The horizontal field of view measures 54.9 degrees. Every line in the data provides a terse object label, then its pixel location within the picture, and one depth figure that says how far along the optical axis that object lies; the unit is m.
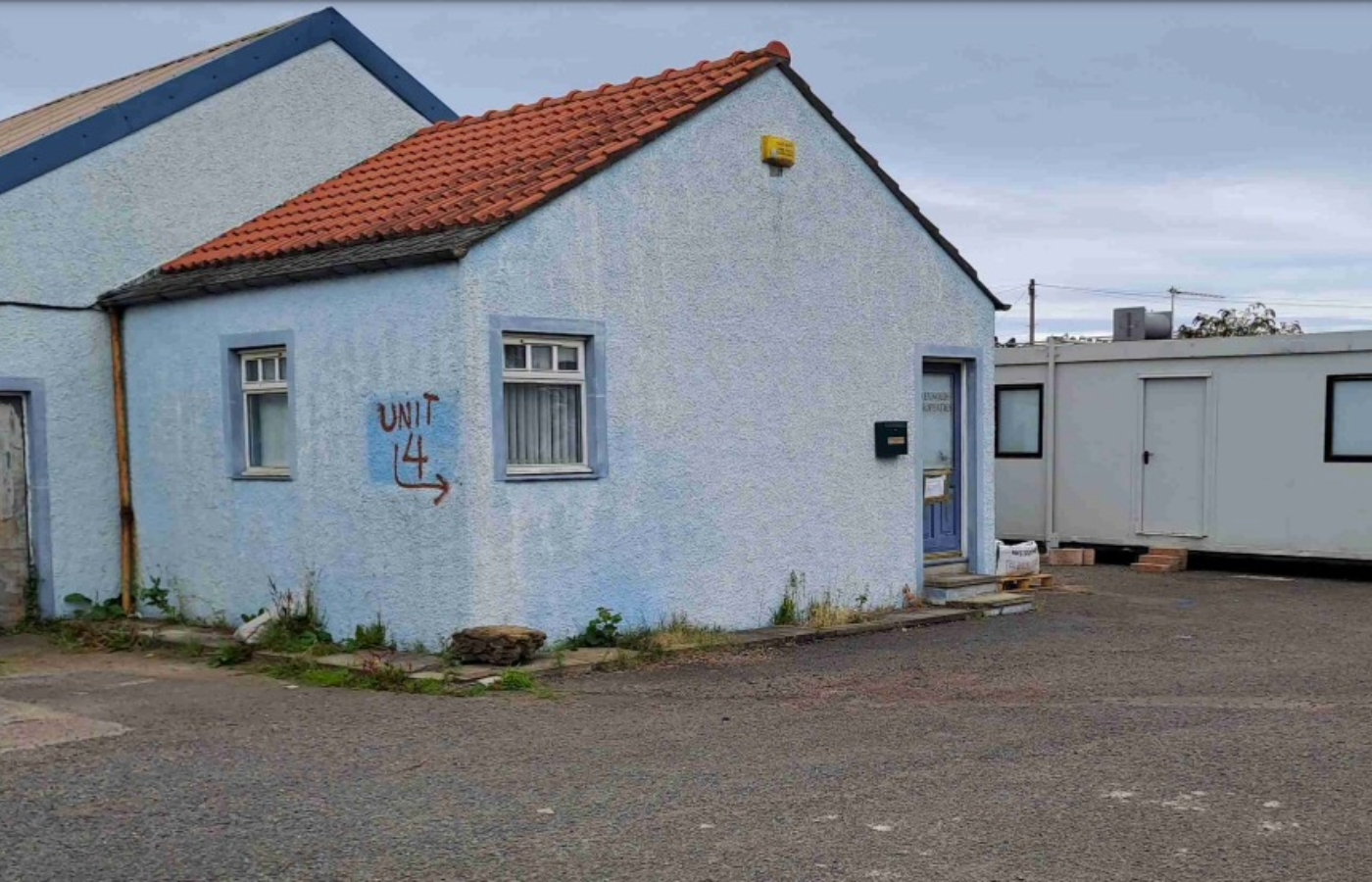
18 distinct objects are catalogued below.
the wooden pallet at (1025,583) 14.54
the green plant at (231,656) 10.03
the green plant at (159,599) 11.96
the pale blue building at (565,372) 9.82
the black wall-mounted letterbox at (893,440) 12.64
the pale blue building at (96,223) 11.63
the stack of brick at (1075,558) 18.02
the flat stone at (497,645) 9.25
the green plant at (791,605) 11.71
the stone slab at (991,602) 12.99
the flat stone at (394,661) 9.27
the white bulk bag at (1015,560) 14.61
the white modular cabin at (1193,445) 15.94
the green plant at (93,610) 11.91
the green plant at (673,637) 10.22
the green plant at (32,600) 11.76
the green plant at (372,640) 10.06
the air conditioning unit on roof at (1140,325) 18.73
